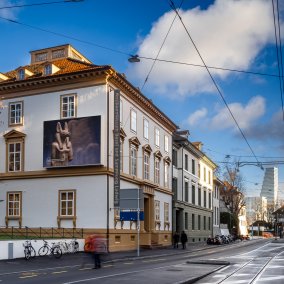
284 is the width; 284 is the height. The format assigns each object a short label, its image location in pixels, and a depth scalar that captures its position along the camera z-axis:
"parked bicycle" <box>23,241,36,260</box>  20.56
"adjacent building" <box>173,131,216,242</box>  43.38
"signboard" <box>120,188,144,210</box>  24.16
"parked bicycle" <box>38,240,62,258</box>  21.85
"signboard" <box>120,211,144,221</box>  26.02
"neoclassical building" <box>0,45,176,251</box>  27.24
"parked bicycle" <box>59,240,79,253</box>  23.61
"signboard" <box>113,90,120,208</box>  27.27
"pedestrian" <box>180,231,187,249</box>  34.47
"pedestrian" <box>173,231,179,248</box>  36.04
